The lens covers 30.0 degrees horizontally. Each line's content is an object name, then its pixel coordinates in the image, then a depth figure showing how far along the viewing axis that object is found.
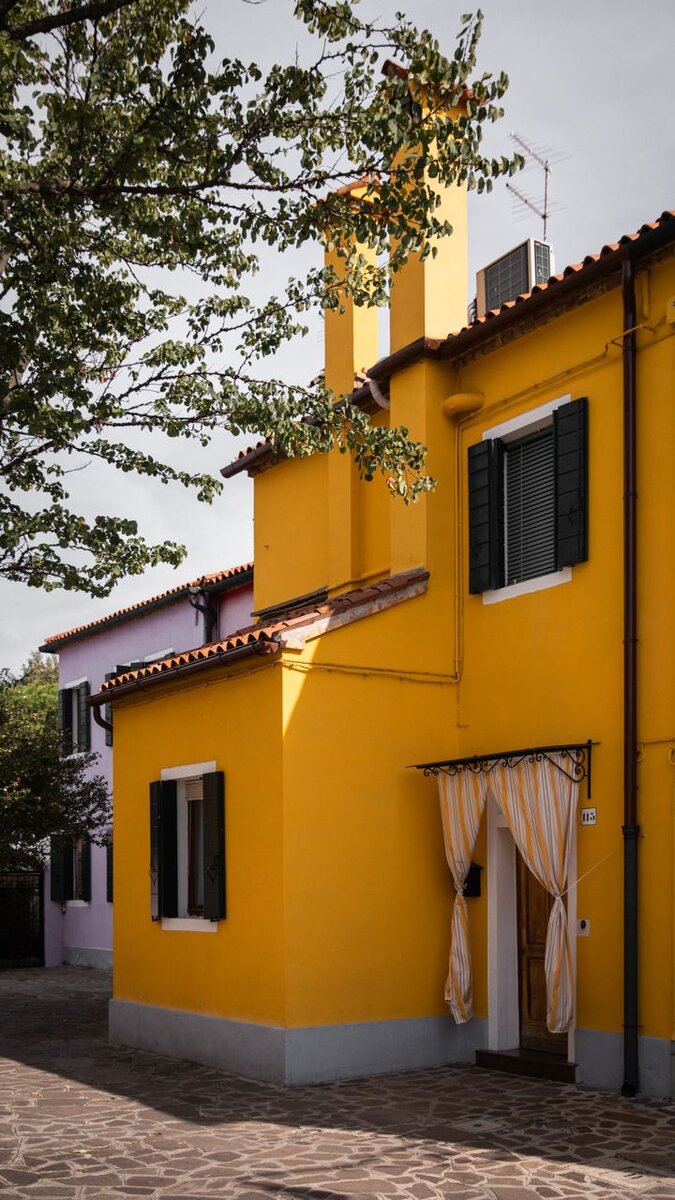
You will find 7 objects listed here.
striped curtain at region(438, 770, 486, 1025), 11.02
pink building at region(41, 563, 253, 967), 21.50
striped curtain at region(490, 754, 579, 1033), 9.91
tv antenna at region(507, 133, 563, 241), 14.34
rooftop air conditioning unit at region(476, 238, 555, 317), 13.53
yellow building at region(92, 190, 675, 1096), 9.87
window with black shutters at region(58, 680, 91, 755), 25.64
